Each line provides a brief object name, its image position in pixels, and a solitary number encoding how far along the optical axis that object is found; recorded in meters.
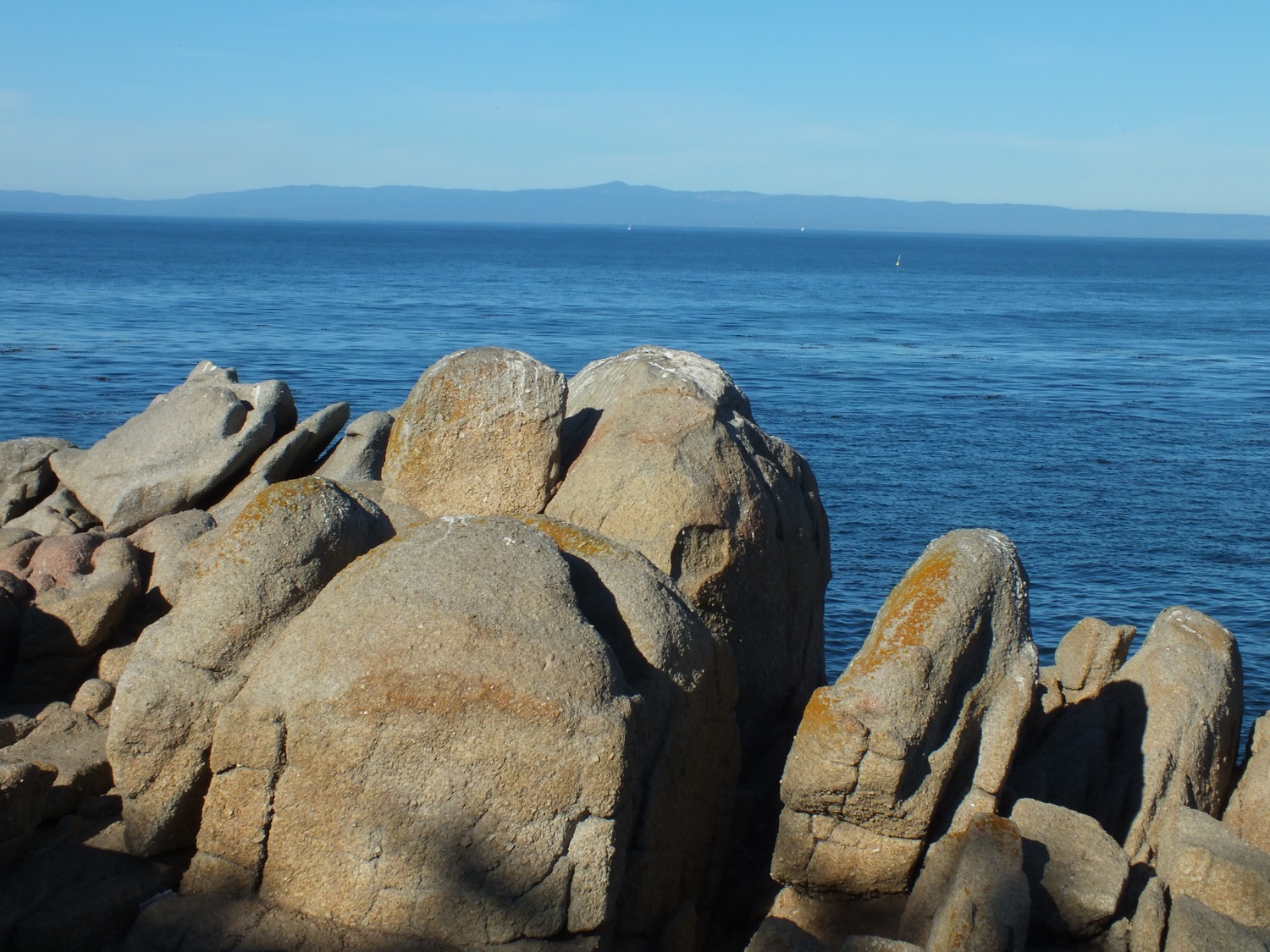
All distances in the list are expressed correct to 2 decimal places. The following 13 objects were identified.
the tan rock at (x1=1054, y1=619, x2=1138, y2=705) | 13.01
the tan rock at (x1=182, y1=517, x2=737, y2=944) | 8.05
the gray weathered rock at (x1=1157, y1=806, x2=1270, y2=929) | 8.50
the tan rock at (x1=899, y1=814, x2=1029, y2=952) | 7.51
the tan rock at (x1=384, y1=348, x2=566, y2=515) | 11.77
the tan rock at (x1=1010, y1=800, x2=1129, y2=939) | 8.19
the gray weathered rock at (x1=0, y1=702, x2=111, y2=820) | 9.62
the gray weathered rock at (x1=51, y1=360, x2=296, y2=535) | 16.02
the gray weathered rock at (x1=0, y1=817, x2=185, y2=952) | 8.10
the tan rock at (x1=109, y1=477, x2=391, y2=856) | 8.94
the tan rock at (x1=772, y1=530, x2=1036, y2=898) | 9.25
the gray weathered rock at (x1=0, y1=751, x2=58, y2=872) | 8.61
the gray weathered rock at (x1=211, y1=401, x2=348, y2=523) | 15.51
